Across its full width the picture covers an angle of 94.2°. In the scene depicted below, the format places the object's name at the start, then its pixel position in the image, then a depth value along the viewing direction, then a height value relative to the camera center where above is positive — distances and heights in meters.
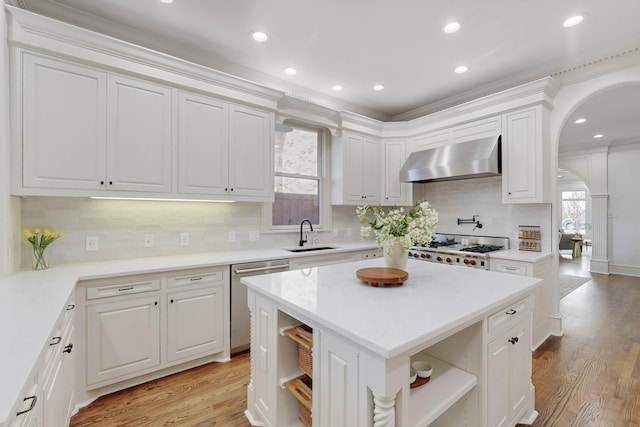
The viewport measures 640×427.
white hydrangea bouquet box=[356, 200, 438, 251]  1.80 -0.08
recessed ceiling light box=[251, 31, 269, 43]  2.61 +1.58
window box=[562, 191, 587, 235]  11.83 +0.04
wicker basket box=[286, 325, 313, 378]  1.45 -0.64
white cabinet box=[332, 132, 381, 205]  3.92 +0.59
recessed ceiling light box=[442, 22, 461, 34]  2.46 +1.57
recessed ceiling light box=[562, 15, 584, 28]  2.36 +1.56
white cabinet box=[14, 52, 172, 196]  2.04 +0.62
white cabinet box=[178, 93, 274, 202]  2.67 +0.62
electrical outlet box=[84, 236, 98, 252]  2.47 -0.25
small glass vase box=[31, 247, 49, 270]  2.13 -0.33
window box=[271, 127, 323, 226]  3.74 +0.48
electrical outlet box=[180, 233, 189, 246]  2.93 -0.25
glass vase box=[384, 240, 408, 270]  1.90 -0.27
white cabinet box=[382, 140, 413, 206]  4.26 +0.62
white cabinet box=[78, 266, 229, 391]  2.08 -0.84
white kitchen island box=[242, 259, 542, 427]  1.09 -0.60
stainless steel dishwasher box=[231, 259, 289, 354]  2.68 -0.85
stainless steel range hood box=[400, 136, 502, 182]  3.26 +0.61
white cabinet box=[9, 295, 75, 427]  0.85 -0.65
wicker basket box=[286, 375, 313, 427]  1.47 -0.91
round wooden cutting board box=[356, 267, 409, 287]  1.66 -0.36
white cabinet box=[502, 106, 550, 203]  3.07 +0.59
